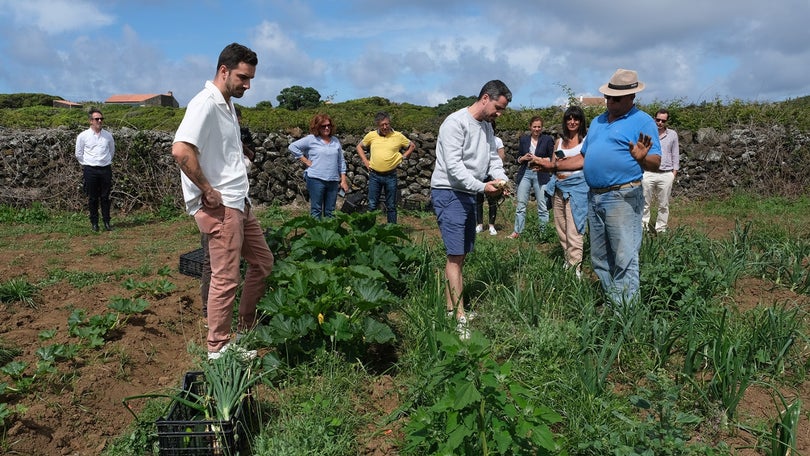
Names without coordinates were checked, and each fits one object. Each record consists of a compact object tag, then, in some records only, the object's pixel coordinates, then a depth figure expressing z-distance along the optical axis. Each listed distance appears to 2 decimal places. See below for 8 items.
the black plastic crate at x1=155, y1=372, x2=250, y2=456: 2.50
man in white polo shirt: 3.26
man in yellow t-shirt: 7.62
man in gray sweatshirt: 3.90
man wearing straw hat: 3.84
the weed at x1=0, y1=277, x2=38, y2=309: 4.65
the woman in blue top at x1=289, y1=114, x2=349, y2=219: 7.04
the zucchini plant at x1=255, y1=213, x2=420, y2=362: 3.32
